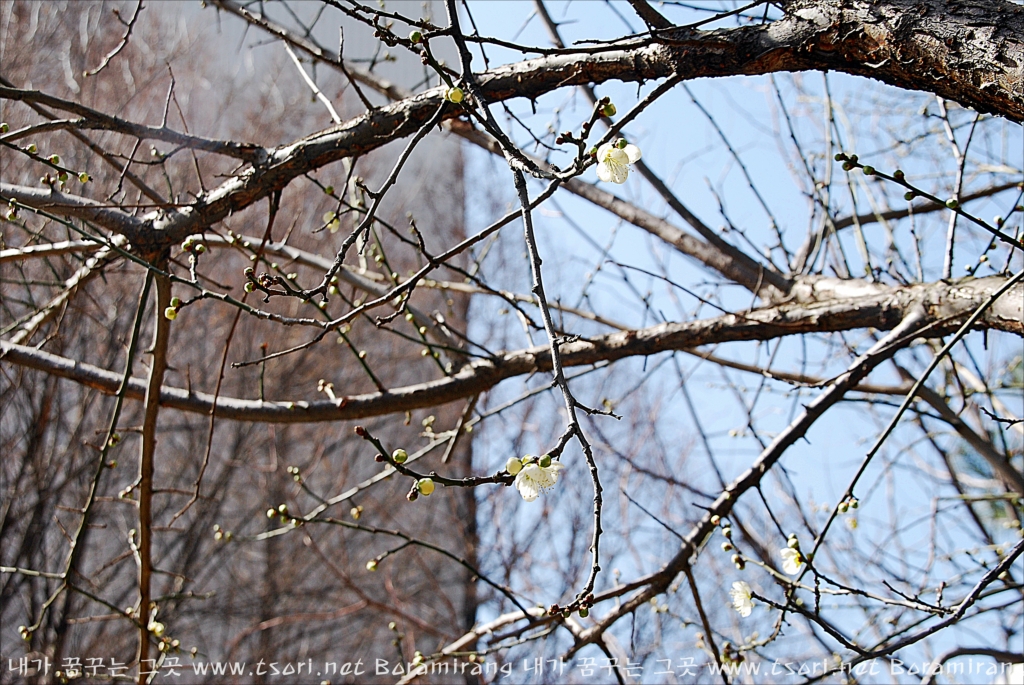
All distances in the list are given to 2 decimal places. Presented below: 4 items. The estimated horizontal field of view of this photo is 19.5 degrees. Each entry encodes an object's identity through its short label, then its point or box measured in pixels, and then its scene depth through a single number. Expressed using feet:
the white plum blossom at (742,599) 5.56
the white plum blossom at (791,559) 5.45
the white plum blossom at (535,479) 4.67
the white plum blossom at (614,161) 4.98
